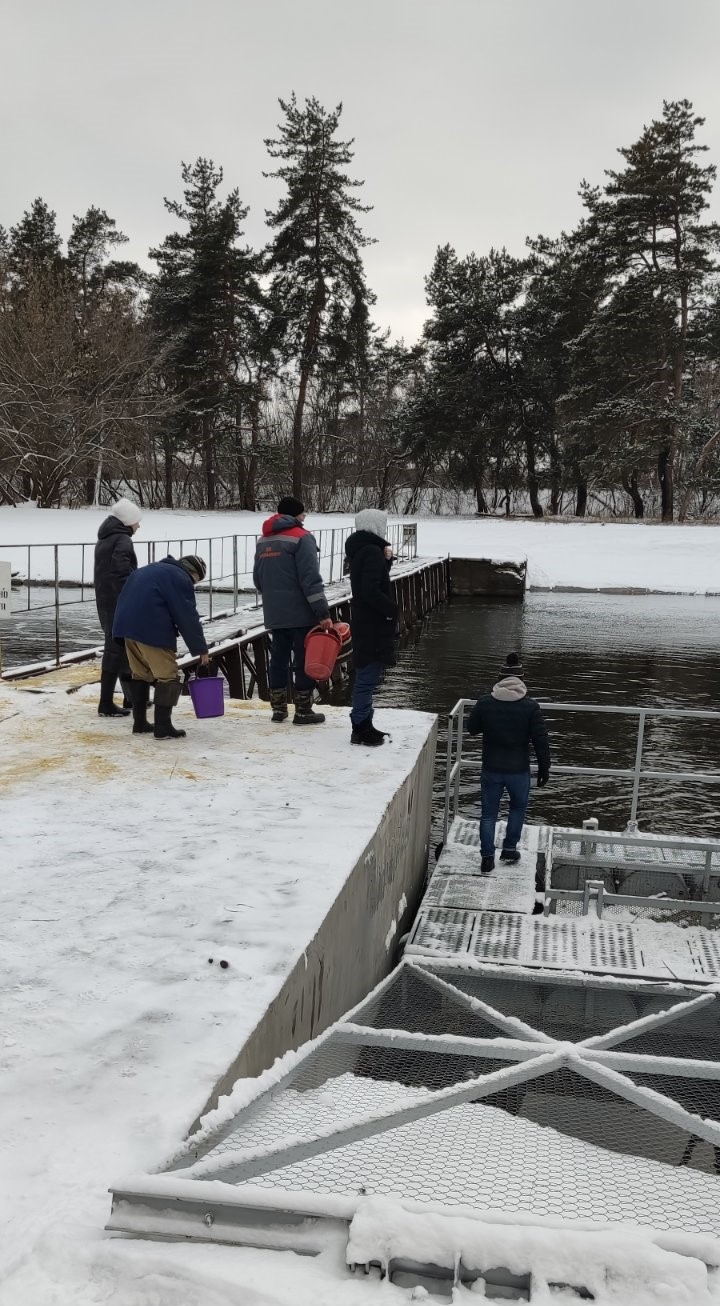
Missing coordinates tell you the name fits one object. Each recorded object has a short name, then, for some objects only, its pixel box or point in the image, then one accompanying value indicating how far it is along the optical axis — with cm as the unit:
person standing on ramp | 656
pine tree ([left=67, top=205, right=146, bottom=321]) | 4750
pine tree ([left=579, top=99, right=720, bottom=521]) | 3909
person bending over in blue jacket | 616
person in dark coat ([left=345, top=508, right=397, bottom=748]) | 606
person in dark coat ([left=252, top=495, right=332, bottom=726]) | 644
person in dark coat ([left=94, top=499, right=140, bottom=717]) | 695
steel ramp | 208
